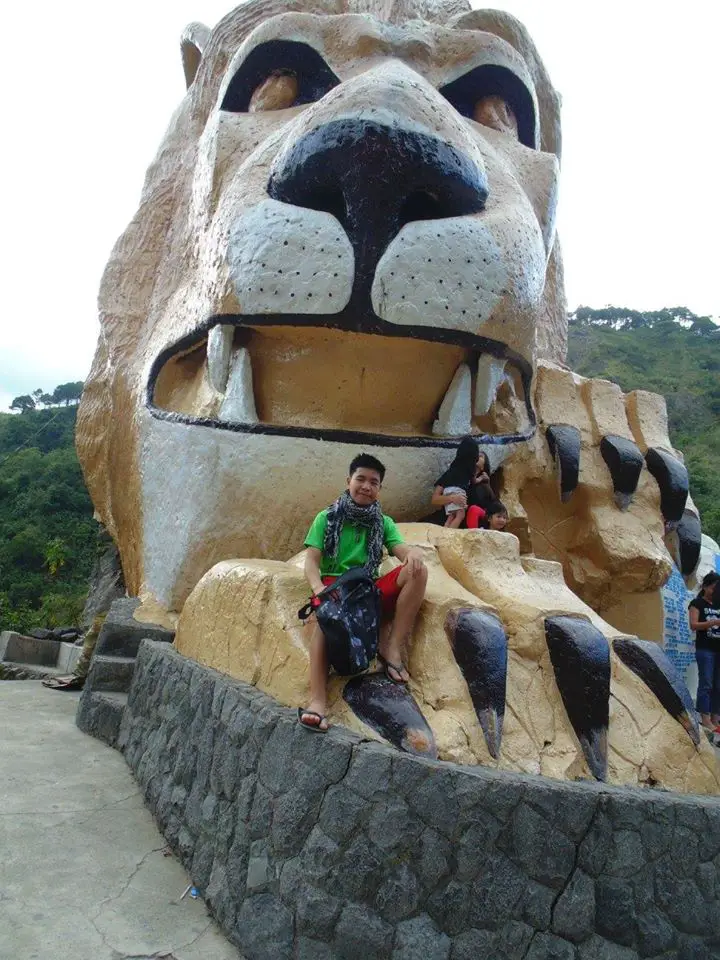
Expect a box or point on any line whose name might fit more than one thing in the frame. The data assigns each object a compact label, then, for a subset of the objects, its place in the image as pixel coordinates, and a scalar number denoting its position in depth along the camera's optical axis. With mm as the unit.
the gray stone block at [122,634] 3609
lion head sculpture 2998
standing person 4297
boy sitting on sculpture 2283
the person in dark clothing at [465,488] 3234
